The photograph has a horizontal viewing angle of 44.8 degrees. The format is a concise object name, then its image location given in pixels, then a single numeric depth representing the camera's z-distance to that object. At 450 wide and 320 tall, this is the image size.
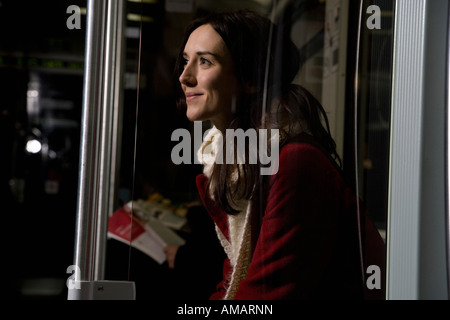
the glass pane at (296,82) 1.08
